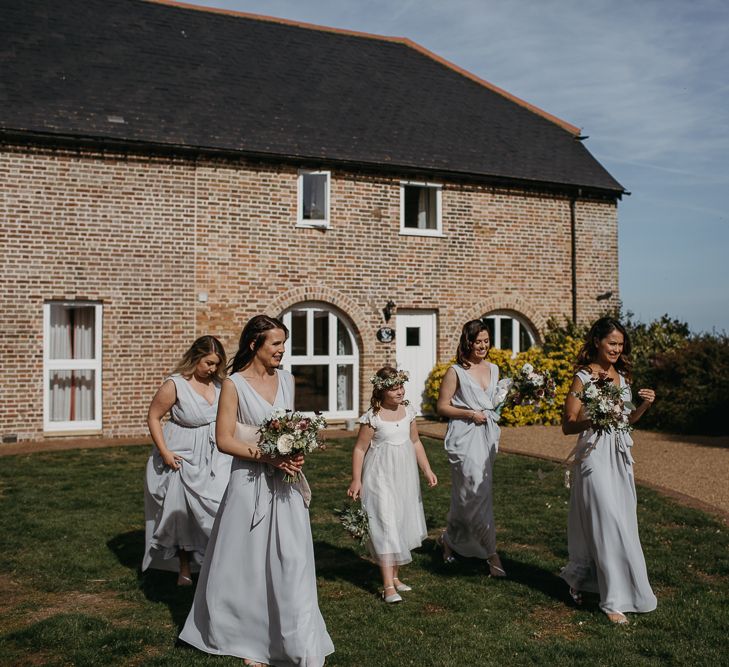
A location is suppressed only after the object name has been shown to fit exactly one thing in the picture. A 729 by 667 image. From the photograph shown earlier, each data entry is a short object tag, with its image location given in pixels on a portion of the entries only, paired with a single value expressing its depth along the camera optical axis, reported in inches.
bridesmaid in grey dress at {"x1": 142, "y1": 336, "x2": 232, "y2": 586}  245.3
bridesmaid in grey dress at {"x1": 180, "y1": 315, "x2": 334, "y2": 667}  180.5
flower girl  233.9
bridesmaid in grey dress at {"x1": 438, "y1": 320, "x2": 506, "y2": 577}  258.1
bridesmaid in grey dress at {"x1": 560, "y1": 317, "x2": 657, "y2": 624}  214.1
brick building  564.1
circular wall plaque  648.4
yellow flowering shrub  633.0
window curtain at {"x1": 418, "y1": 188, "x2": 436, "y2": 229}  682.2
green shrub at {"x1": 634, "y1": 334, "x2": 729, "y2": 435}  572.1
